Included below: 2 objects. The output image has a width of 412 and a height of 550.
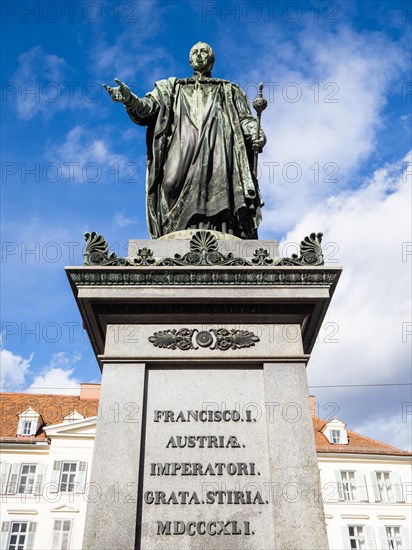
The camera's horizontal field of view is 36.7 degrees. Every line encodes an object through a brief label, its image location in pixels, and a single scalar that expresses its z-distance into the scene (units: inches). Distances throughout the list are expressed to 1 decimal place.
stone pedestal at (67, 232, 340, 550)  235.1
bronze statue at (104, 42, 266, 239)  338.0
